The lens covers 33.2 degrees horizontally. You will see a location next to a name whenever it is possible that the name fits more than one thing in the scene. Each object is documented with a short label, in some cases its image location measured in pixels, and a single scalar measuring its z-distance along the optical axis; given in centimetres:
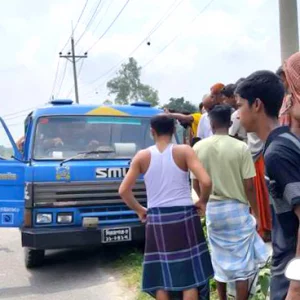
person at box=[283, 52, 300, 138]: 185
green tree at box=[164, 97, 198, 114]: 3592
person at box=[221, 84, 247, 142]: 527
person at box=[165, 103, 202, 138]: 697
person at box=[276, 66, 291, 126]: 200
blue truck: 614
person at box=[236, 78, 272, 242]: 505
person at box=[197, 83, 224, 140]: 578
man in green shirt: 409
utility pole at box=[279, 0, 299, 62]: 721
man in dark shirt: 180
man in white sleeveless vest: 388
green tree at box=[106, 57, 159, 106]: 7162
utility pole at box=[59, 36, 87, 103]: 3647
